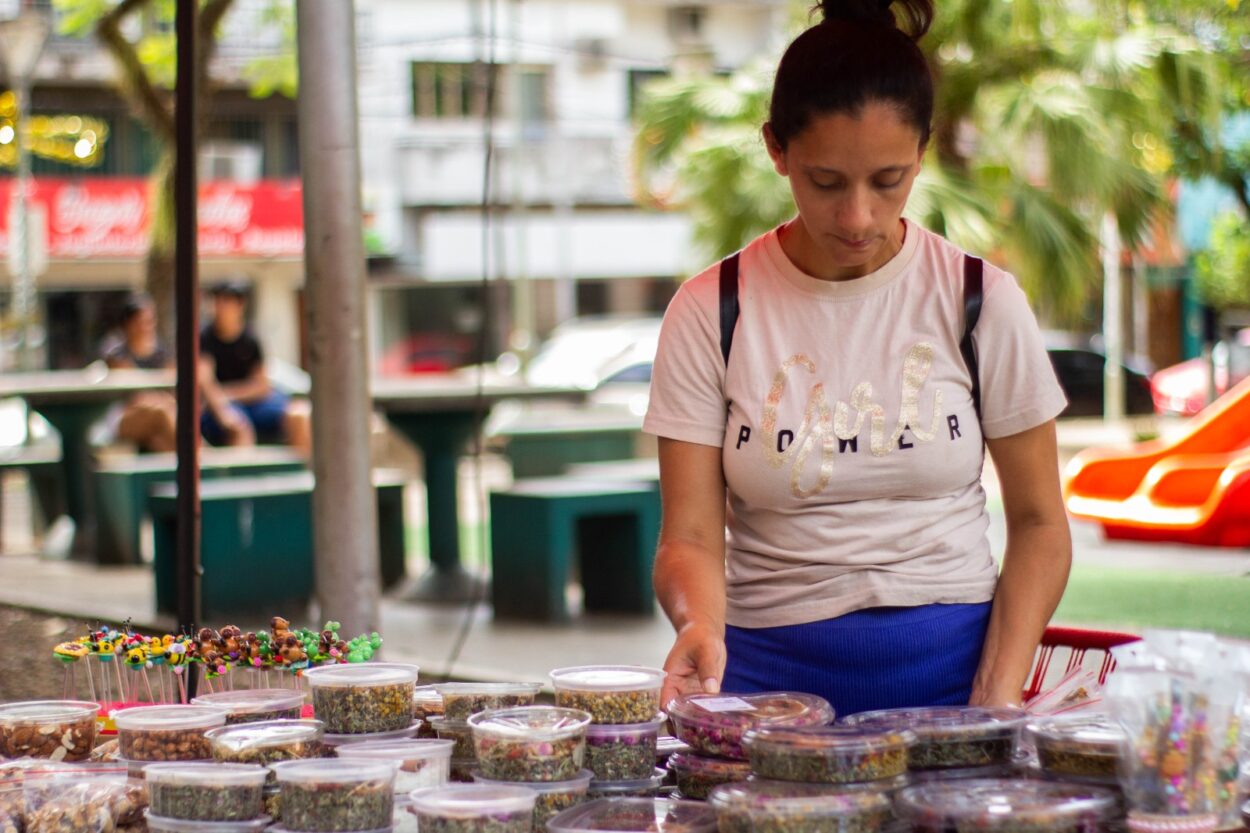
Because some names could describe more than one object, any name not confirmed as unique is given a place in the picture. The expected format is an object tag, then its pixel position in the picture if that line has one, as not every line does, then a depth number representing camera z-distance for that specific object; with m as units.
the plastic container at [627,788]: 2.92
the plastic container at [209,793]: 2.82
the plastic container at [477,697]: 3.08
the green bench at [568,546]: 8.99
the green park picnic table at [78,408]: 11.73
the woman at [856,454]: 3.19
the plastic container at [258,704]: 3.11
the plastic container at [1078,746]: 2.81
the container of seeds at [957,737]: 2.88
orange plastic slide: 10.78
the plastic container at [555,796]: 2.83
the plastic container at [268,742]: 2.93
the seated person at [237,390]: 12.34
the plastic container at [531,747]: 2.86
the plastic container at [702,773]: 2.91
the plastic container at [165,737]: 3.01
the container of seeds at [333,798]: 2.77
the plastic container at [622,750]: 2.95
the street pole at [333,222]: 5.23
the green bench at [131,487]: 11.00
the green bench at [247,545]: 9.01
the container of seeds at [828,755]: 2.78
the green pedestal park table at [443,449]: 10.05
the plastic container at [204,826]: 2.80
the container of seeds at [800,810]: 2.68
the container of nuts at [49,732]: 3.12
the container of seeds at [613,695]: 2.99
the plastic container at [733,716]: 2.92
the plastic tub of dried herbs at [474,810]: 2.72
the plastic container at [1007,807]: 2.67
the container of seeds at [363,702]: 3.05
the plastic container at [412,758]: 2.89
